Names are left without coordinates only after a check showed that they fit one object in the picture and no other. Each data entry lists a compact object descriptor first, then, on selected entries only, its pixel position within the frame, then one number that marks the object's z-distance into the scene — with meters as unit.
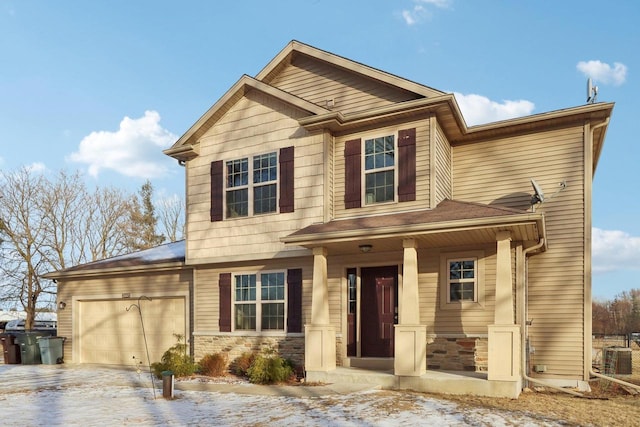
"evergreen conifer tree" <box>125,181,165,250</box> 36.00
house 9.64
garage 13.80
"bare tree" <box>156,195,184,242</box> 38.16
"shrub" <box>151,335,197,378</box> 11.68
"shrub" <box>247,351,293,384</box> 10.39
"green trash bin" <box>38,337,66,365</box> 15.14
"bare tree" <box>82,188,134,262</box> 33.03
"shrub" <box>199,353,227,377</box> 11.88
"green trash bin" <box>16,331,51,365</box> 15.59
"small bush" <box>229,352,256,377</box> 11.45
